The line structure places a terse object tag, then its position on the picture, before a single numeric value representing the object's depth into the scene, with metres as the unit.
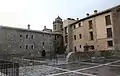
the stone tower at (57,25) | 25.63
